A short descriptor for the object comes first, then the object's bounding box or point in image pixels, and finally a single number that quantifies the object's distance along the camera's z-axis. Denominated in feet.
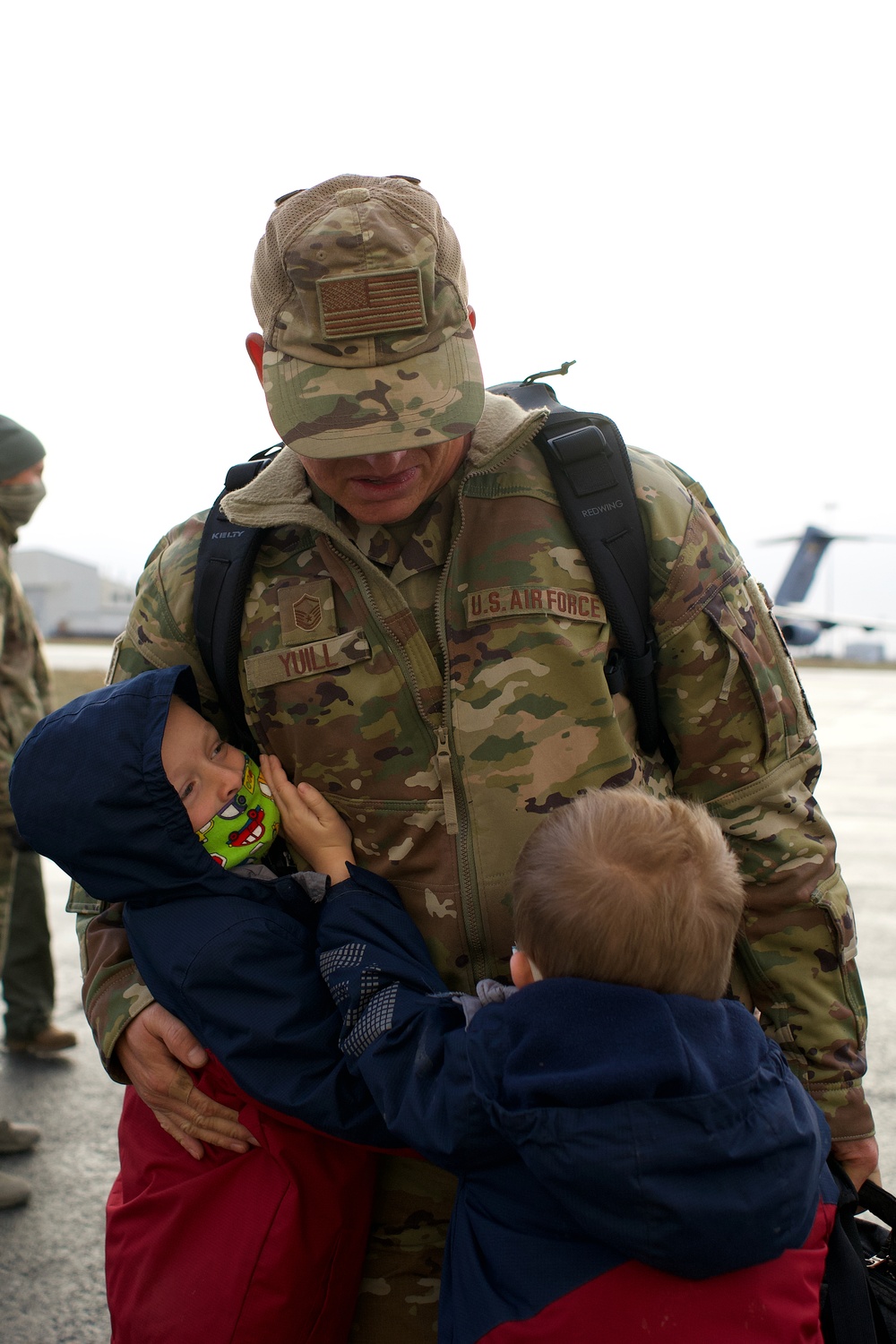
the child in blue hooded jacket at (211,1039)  5.05
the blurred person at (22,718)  13.28
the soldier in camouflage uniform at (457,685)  5.47
